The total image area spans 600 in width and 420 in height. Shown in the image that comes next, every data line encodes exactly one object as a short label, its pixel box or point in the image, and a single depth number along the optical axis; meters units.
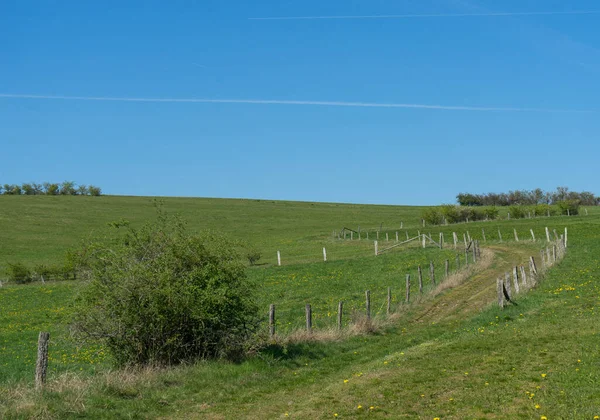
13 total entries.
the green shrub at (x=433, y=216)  104.06
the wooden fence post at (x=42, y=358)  15.11
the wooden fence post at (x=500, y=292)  25.62
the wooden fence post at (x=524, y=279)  29.94
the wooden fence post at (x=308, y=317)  23.20
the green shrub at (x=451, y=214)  103.44
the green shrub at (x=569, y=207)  110.25
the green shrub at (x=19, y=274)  67.62
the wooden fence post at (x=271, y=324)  21.55
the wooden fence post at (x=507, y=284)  27.07
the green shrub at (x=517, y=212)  109.56
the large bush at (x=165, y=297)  18.48
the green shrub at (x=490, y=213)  105.88
